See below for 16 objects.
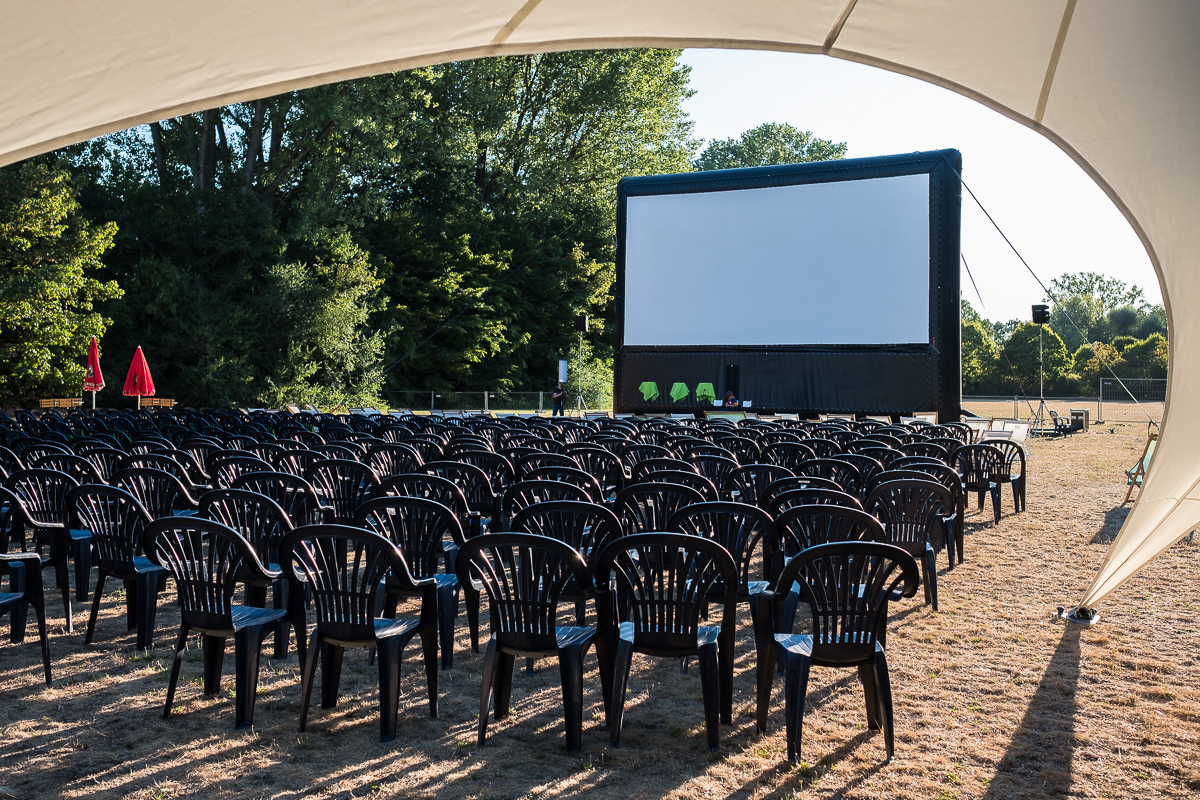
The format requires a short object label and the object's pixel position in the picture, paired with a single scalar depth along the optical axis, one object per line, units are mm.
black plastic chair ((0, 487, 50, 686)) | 3928
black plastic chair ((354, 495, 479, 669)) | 4125
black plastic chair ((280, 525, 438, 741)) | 3355
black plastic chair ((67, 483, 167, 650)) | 4324
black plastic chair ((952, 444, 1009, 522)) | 8461
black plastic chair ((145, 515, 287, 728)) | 3451
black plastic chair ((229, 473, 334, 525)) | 5316
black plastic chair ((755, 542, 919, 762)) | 3195
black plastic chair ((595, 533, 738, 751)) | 3264
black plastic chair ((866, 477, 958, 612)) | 5309
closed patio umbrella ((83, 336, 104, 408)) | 14789
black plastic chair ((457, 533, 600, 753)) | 3242
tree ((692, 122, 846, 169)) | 54844
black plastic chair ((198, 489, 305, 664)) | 4262
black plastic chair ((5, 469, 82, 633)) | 5035
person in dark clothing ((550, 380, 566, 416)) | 23938
